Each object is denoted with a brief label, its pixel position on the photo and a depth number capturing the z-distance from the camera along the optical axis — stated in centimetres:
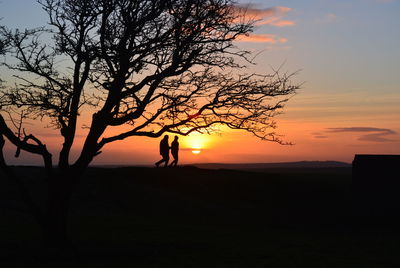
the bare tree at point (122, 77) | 1994
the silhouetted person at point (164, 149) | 4218
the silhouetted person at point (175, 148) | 4247
